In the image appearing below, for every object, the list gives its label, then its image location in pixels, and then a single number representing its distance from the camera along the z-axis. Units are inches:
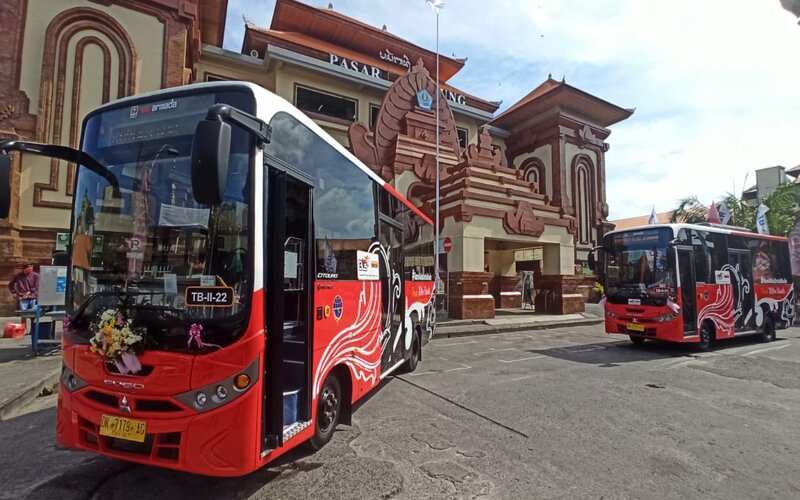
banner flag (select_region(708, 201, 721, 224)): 842.4
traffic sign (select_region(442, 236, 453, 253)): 598.7
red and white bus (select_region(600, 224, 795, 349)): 393.7
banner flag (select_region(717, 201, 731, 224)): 878.4
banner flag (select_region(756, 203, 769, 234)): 810.2
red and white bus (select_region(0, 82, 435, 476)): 117.5
